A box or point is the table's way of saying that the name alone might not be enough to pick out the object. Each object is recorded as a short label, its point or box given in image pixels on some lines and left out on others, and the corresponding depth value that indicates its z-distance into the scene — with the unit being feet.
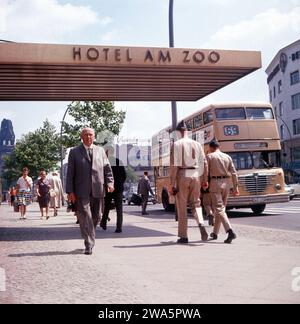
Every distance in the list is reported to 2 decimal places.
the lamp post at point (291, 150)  181.98
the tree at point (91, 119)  118.52
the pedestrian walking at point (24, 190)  51.31
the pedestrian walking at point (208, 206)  36.95
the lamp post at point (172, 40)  47.98
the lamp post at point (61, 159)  125.31
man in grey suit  22.75
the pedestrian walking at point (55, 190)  60.72
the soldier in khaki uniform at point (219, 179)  26.63
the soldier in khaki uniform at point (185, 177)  25.54
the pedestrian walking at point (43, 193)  53.47
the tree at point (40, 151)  187.93
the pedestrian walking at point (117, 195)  33.64
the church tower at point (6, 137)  540.89
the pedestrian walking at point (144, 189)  64.34
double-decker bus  52.34
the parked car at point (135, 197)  94.84
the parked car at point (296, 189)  105.09
